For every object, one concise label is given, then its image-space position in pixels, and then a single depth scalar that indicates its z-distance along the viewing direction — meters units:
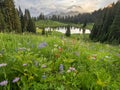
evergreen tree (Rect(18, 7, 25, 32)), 38.75
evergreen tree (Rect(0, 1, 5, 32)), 22.25
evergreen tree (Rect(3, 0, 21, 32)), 27.45
